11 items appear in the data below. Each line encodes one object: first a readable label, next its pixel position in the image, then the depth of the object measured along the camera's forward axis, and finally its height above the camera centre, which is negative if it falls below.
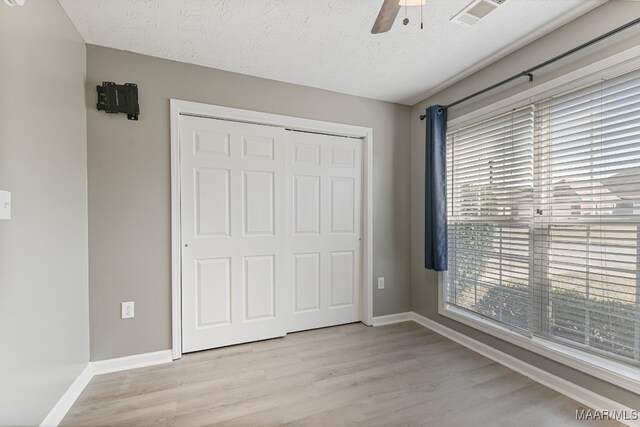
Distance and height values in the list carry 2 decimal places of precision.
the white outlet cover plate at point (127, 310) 2.21 -0.77
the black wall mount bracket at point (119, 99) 2.12 +0.85
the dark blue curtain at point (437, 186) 2.76 +0.23
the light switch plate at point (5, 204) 1.19 +0.03
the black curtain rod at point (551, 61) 1.59 +1.01
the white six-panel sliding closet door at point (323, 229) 2.86 -0.19
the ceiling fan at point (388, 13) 1.27 +0.92
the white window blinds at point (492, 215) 2.18 -0.04
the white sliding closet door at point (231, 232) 2.43 -0.19
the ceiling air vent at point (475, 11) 1.68 +1.23
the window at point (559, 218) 1.66 -0.06
